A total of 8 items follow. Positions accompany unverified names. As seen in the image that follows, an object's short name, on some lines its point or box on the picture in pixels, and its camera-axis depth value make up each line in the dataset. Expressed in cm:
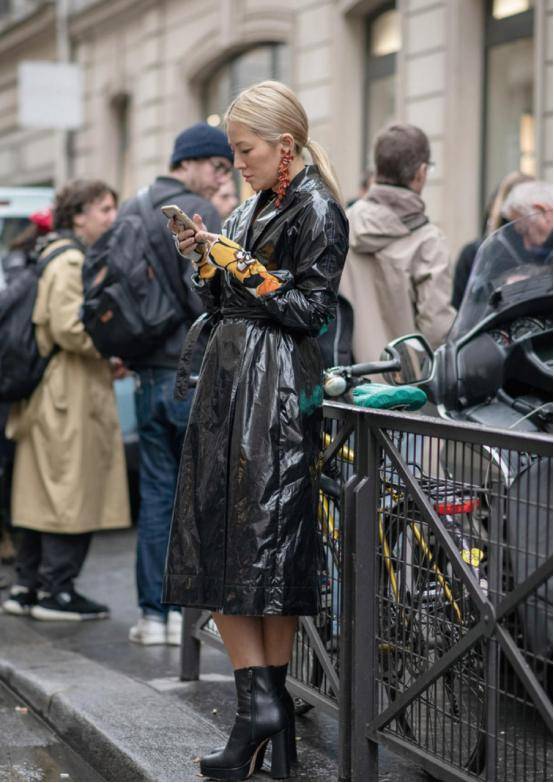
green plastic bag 625
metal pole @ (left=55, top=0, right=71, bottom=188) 3635
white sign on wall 2476
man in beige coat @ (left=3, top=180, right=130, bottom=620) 1009
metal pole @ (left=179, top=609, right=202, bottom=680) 784
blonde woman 580
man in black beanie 904
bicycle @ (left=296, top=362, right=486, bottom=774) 531
